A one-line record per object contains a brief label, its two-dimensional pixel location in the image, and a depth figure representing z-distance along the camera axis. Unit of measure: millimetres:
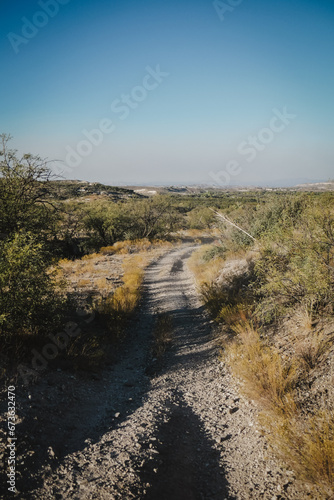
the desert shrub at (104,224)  27281
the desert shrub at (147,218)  32844
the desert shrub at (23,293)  5367
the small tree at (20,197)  8570
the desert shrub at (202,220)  48250
